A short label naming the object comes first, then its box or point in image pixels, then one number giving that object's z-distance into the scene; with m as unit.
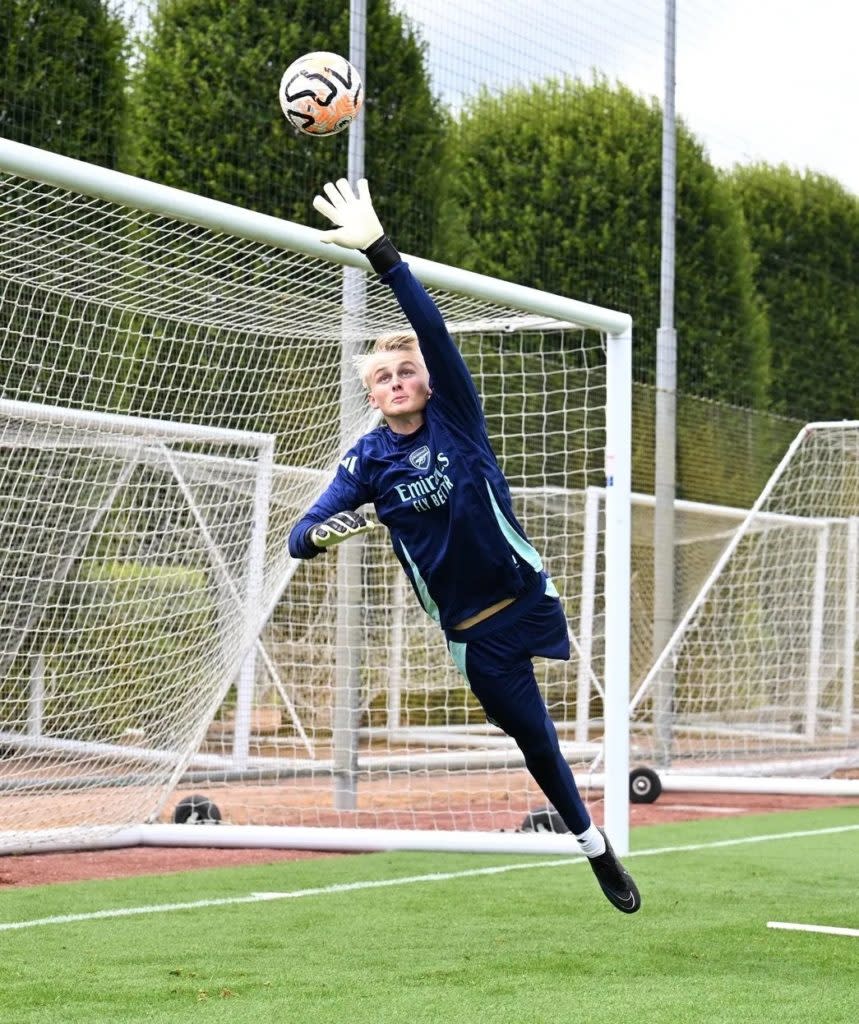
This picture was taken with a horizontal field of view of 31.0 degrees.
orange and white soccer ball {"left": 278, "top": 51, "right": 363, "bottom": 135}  5.34
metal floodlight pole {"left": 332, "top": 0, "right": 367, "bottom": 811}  9.34
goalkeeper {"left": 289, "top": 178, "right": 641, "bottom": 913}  4.84
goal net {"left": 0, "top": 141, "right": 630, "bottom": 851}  7.16
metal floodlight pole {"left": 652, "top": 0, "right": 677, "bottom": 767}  11.84
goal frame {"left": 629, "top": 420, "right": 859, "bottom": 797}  10.85
